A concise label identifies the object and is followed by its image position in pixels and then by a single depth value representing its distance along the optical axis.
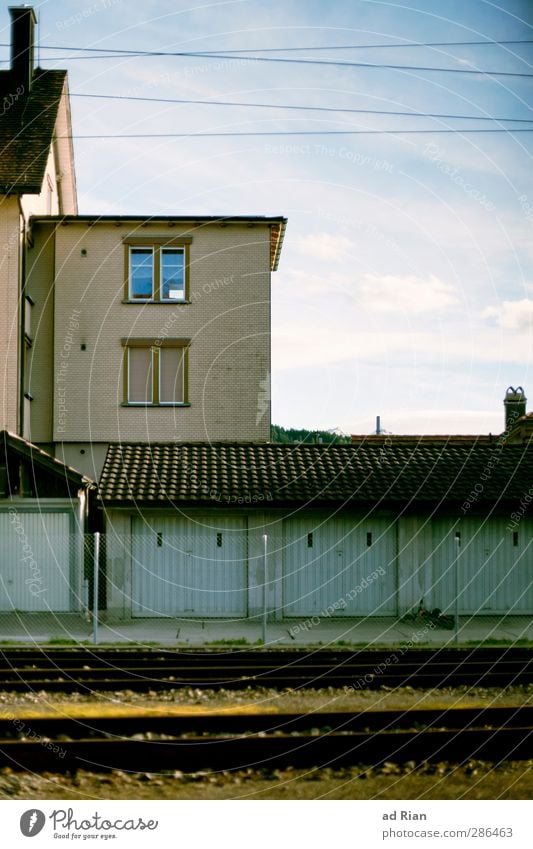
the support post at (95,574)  18.67
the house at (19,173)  28.12
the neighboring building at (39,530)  23.30
